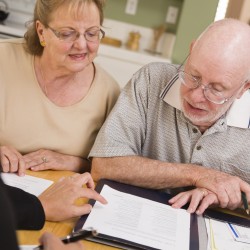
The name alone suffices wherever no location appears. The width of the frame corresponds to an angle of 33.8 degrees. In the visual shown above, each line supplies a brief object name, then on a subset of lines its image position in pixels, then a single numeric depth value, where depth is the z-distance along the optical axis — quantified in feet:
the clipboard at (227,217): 3.85
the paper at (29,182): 3.67
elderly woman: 4.65
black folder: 3.05
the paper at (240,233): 3.54
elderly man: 4.23
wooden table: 2.95
